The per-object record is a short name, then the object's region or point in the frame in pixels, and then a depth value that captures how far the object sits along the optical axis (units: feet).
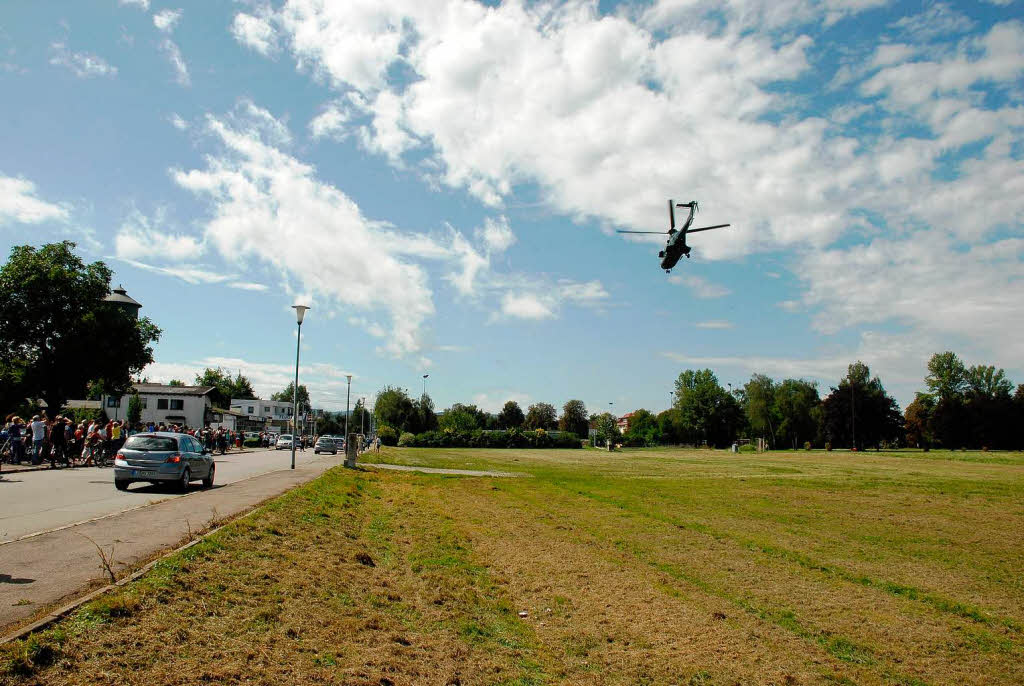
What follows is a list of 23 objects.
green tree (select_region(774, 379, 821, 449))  449.89
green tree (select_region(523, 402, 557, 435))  547.08
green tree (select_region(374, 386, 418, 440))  355.36
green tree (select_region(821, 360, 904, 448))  340.18
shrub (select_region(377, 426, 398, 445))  275.59
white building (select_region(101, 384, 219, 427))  321.32
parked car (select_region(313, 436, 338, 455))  189.67
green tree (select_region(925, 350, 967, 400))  379.14
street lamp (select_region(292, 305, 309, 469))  106.93
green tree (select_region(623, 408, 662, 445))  437.99
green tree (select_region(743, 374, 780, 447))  454.40
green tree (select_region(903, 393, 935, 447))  363.76
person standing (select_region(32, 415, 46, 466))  84.23
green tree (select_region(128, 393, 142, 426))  293.23
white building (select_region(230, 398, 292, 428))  502.38
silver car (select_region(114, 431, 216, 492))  58.44
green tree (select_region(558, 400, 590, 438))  568.41
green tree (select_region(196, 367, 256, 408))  508.94
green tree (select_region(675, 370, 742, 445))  428.15
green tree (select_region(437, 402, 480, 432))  318.86
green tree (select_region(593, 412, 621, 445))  371.76
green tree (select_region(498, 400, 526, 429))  539.29
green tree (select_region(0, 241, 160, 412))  182.50
